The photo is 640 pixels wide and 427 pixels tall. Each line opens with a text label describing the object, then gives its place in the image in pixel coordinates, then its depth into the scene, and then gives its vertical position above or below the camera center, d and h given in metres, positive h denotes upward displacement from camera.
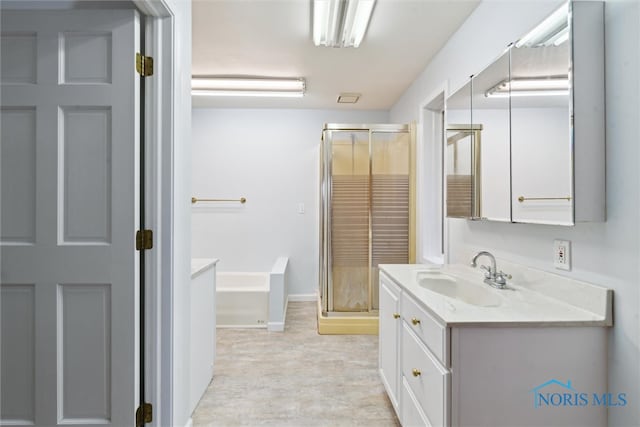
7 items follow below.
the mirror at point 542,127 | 1.21 +0.39
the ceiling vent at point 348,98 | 3.74 +1.36
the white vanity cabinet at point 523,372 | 1.11 -0.54
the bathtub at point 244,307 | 3.39 -0.97
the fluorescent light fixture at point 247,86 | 3.33 +1.33
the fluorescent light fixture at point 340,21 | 2.01 +1.29
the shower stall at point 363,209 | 3.32 +0.05
